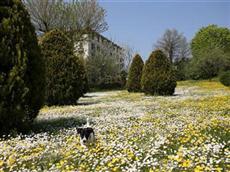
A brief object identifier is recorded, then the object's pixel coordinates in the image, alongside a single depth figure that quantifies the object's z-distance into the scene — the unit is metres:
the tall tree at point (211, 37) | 59.94
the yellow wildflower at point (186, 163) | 2.95
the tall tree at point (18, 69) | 5.43
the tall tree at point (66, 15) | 27.02
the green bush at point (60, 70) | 11.88
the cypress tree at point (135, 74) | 21.88
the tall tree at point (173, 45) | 53.64
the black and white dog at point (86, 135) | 4.30
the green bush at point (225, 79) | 23.73
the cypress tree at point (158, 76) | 15.64
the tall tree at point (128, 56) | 44.41
